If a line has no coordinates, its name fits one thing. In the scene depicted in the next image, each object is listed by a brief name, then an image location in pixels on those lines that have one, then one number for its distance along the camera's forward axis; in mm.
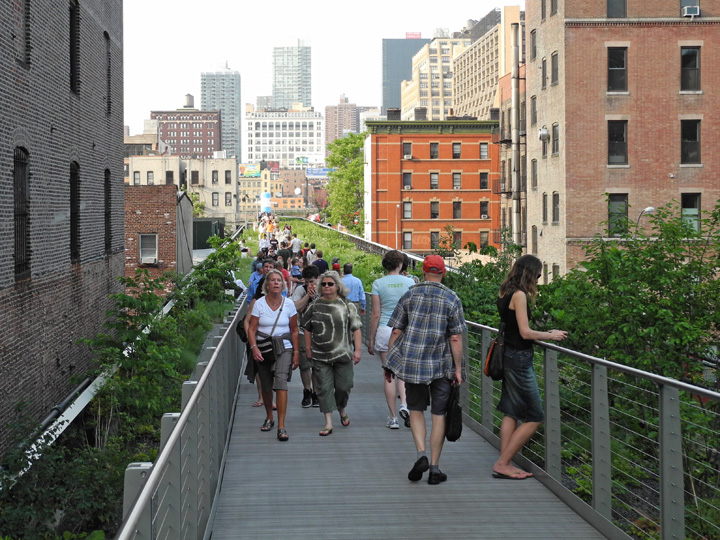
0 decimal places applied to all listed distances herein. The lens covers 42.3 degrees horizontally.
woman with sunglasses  10500
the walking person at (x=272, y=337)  10266
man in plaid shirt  8172
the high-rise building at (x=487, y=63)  169125
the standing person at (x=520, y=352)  7746
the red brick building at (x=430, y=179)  86000
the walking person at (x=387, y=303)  11047
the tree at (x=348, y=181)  99438
